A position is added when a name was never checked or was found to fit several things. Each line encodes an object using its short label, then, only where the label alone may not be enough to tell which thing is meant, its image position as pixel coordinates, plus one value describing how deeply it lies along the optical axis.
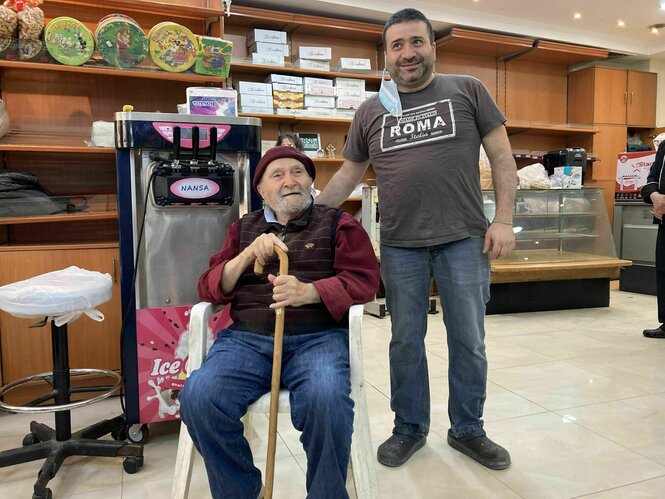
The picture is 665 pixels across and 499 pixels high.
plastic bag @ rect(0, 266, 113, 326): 1.96
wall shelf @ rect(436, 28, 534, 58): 6.04
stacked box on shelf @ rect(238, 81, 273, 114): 5.04
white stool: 1.97
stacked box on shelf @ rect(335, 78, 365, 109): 5.46
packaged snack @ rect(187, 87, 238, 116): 2.52
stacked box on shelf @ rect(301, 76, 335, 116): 5.34
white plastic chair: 1.63
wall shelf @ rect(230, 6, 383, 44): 5.23
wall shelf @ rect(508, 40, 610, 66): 6.57
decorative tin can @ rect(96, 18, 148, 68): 2.89
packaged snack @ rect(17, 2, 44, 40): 2.81
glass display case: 4.80
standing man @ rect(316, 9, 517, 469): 2.05
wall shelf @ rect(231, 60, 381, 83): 5.16
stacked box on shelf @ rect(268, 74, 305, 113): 5.20
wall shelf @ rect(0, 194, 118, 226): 2.82
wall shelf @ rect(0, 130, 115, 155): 2.87
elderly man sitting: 1.49
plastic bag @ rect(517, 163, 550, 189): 5.26
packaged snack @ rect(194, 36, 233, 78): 3.00
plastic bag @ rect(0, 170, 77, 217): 2.79
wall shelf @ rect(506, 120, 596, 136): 6.64
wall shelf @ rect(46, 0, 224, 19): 3.22
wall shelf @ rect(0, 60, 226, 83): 2.91
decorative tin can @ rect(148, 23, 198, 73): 2.92
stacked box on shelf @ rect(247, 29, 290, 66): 5.18
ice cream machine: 2.22
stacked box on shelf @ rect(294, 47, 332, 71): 5.35
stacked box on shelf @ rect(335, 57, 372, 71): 5.51
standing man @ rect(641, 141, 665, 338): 4.05
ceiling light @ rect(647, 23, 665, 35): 6.59
